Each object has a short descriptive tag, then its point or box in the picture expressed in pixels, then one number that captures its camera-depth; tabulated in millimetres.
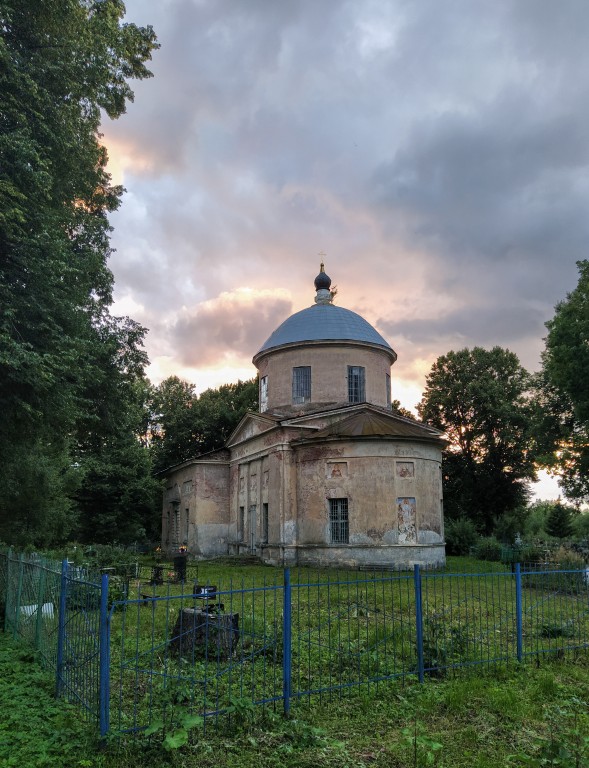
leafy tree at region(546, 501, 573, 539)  47250
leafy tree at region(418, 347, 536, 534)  39969
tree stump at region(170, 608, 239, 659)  8727
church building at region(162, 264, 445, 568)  22609
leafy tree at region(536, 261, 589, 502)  25797
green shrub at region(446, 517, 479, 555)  34312
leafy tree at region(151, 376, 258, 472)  43844
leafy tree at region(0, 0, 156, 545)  13461
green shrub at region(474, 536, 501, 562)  30594
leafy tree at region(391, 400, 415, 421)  44075
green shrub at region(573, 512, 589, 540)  52828
